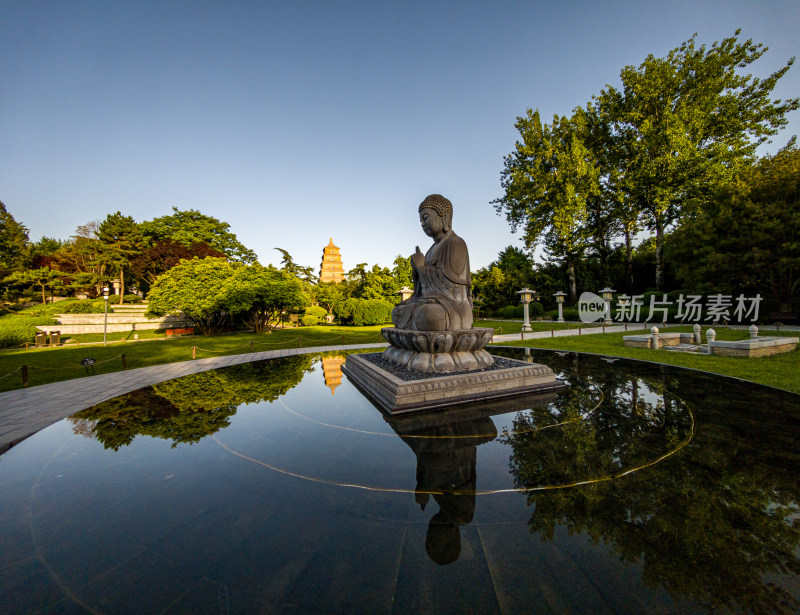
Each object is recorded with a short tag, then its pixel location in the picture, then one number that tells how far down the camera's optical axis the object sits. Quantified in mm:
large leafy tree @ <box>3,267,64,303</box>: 25078
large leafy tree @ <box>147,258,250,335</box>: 16500
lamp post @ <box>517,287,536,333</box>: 18062
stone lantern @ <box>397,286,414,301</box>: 17750
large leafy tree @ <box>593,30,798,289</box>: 19734
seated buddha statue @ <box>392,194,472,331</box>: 5524
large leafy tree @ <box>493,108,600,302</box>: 23188
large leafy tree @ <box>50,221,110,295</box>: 28516
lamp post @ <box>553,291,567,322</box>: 22041
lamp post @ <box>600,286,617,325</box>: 20516
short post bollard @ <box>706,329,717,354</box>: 9193
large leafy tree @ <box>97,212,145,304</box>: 28766
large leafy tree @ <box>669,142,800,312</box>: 14789
